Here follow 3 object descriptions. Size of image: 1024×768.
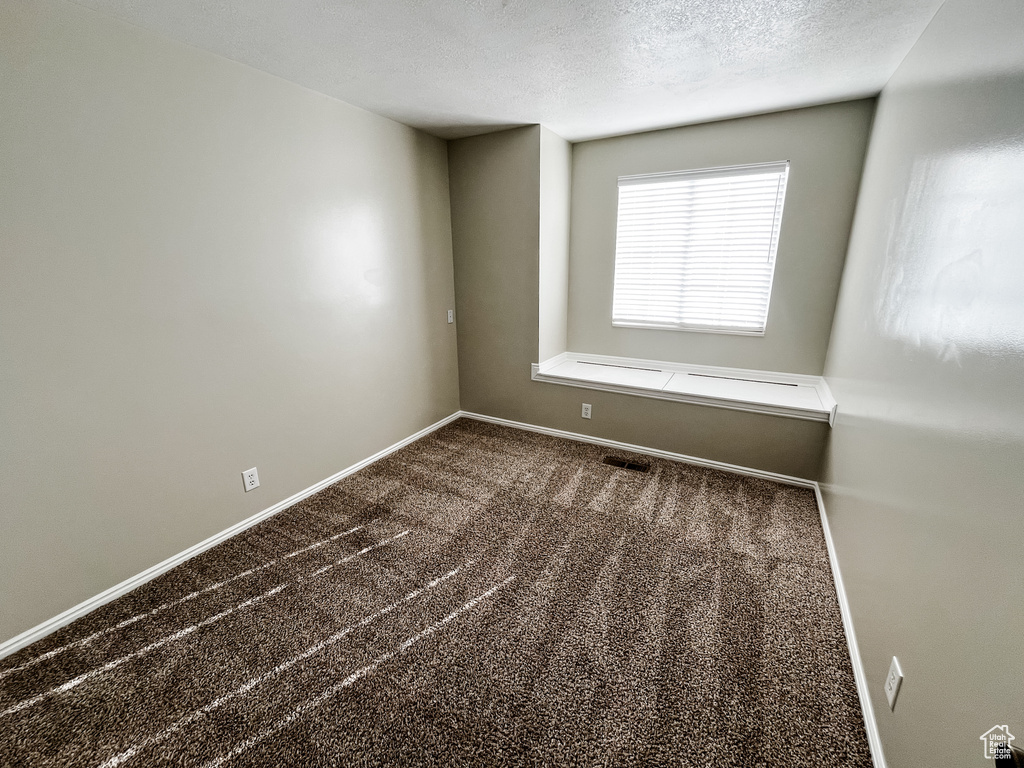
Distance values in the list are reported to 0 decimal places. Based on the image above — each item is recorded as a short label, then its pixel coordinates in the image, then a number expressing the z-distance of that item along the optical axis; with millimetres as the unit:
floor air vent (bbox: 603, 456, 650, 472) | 2941
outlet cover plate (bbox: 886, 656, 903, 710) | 1137
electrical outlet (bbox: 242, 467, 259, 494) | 2264
